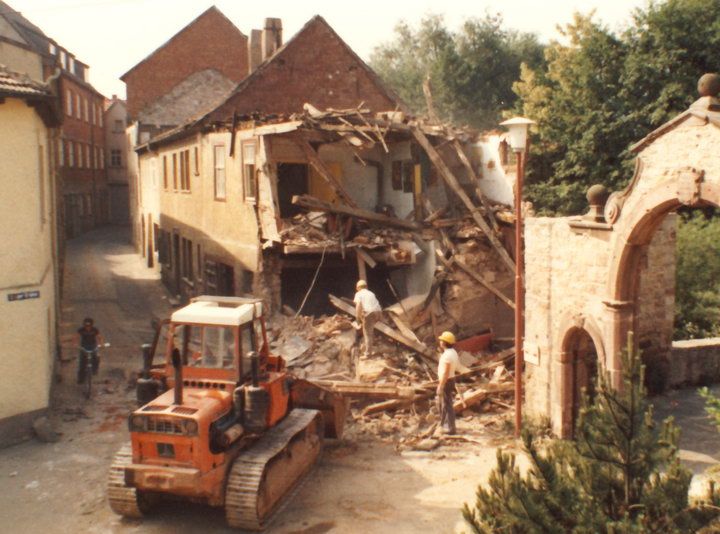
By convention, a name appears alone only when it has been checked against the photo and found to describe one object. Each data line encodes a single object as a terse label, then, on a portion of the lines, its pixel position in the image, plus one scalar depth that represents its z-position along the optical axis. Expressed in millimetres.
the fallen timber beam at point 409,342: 15945
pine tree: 4926
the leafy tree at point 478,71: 46500
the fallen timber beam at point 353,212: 17422
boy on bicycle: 16234
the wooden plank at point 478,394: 14484
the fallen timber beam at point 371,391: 14219
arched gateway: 10070
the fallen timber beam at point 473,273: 17734
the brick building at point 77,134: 38031
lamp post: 11727
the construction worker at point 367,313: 15539
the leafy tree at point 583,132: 22953
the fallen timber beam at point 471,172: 18516
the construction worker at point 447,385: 12828
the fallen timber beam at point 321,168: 17525
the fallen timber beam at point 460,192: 17906
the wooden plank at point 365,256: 17375
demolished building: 17688
